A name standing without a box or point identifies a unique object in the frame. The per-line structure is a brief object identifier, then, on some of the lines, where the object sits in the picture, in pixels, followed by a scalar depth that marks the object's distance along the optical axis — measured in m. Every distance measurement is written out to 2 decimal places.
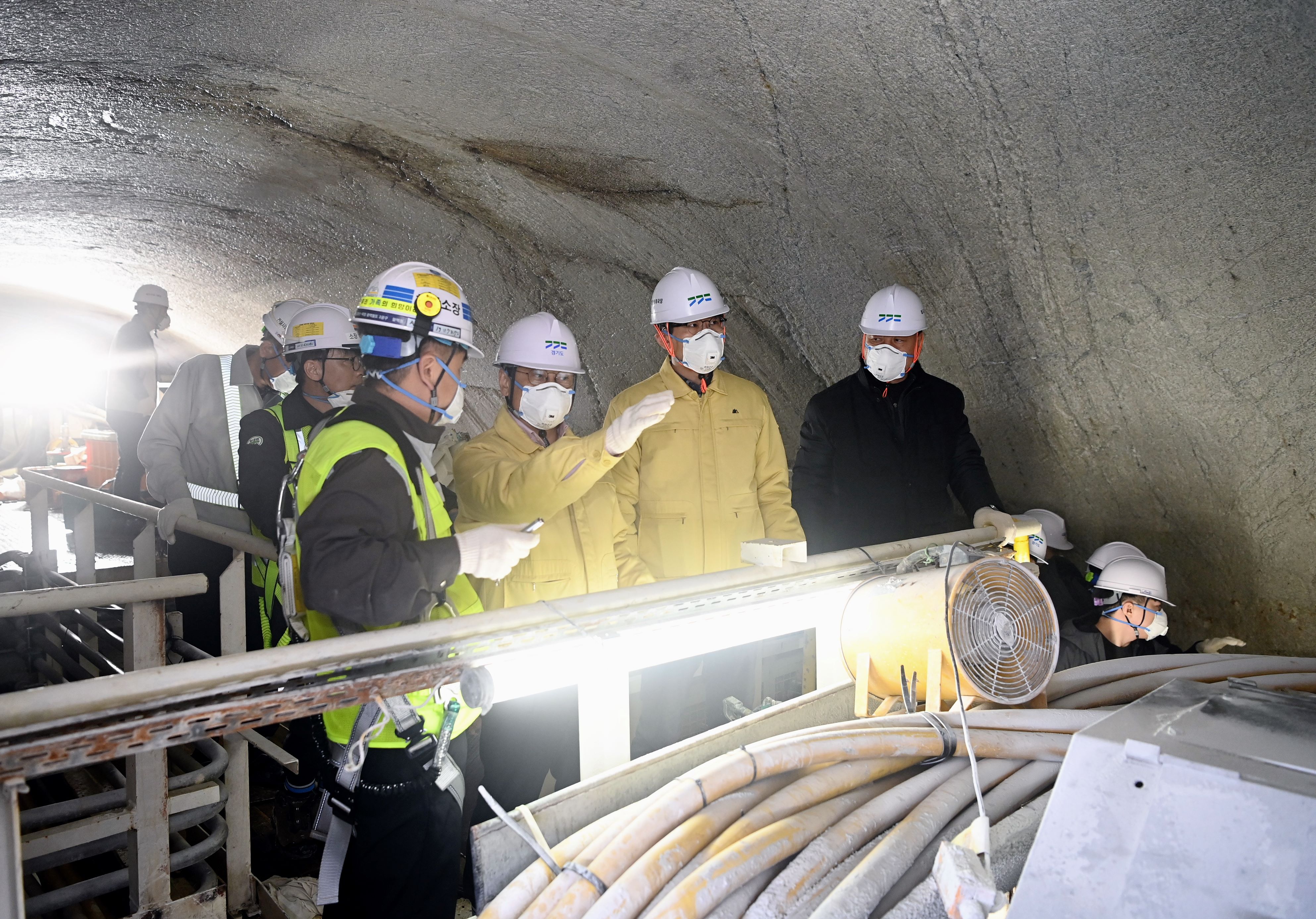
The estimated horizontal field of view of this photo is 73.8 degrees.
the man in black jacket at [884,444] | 3.66
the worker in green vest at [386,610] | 1.76
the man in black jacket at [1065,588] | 4.01
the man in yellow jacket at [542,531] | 2.83
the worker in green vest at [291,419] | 3.13
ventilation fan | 1.97
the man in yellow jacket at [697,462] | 3.38
